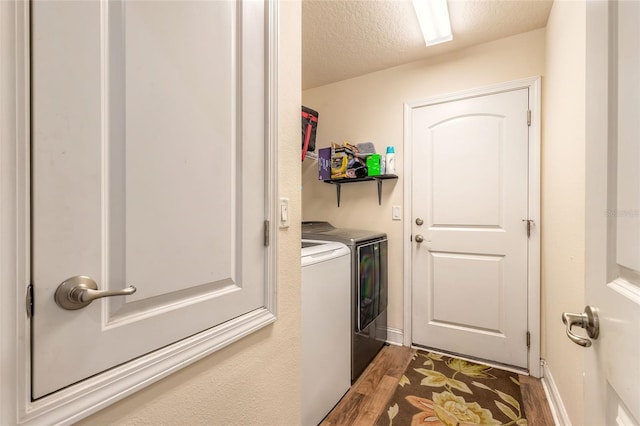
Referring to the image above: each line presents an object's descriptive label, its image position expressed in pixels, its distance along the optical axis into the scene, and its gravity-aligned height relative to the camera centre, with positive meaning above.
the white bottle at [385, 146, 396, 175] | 2.42 +0.45
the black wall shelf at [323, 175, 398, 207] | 2.46 +0.30
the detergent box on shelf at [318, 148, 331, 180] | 2.65 +0.47
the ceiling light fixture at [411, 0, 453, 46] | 1.74 +1.30
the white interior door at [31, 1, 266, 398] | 0.49 +0.09
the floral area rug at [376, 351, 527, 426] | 1.57 -1.16
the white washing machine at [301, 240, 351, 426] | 1.40 -0.65
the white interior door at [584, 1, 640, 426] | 0.45 +0.00
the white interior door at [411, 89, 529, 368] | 2.06 -0.11
